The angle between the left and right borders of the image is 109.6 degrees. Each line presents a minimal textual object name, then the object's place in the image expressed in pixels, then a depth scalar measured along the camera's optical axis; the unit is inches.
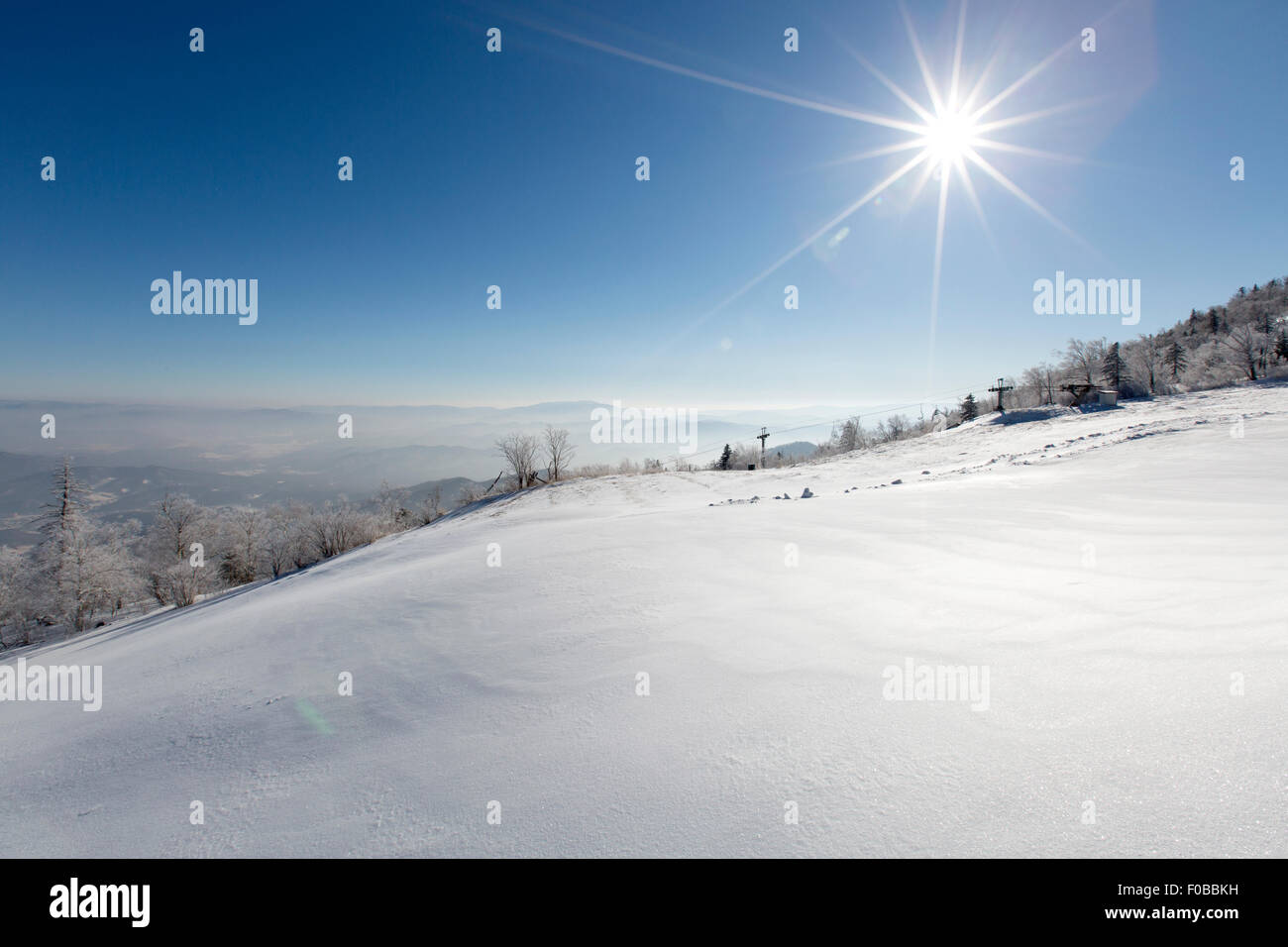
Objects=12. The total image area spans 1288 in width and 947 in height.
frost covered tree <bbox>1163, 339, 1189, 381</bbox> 2219.5
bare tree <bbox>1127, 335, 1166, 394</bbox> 2041.1
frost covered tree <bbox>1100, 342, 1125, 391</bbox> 1856.5
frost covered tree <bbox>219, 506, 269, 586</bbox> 1396.4
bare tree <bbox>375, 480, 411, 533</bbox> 1018.1
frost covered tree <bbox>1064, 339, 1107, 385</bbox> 1891.2
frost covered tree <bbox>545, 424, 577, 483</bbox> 868.6
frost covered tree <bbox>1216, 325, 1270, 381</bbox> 1833.2
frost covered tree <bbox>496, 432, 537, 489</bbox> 851.4
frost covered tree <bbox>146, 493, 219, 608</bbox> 1181.7
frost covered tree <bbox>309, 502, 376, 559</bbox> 894.4
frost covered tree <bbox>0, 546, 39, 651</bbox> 1115.3
